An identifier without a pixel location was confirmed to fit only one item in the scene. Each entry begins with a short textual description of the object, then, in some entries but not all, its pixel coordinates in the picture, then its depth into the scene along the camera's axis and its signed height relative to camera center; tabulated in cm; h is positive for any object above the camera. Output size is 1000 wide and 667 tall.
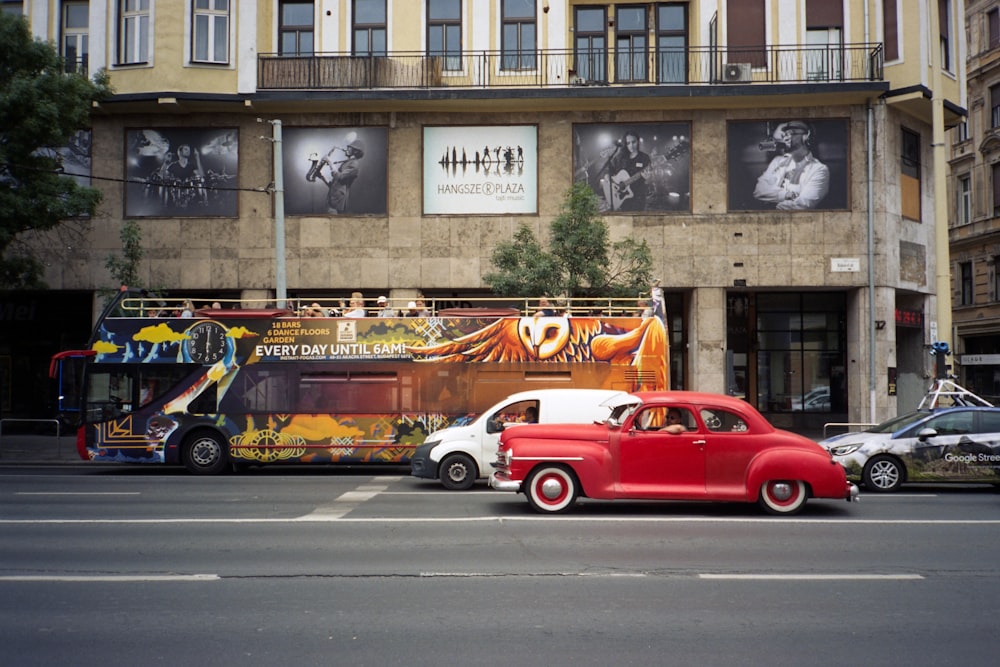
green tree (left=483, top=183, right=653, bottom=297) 2283 +279
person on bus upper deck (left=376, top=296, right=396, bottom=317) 1928 +129
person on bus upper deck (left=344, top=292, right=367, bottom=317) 1918 +142
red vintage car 1202 -114
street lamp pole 2234 +378
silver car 1523 -129
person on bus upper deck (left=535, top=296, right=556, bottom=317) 1900 +129
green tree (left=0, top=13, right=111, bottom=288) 2114 +556
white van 1609 -104
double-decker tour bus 1869 -6
